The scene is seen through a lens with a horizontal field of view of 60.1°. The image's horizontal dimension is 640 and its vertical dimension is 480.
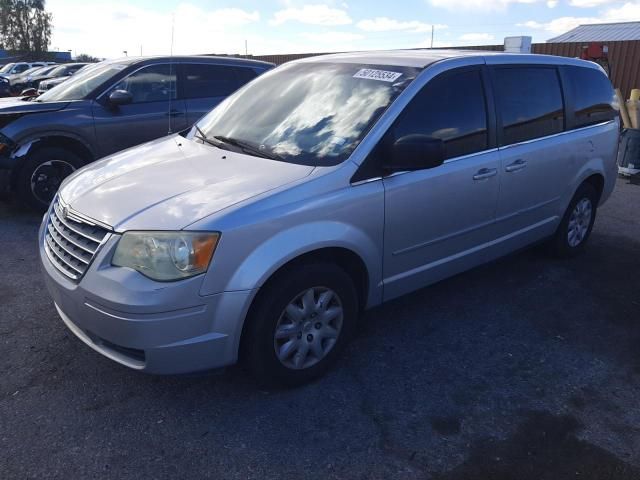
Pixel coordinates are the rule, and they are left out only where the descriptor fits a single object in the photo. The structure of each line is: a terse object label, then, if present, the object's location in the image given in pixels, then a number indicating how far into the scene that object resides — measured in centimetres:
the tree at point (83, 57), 6079
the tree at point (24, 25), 5966
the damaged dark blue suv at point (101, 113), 603
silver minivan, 259
